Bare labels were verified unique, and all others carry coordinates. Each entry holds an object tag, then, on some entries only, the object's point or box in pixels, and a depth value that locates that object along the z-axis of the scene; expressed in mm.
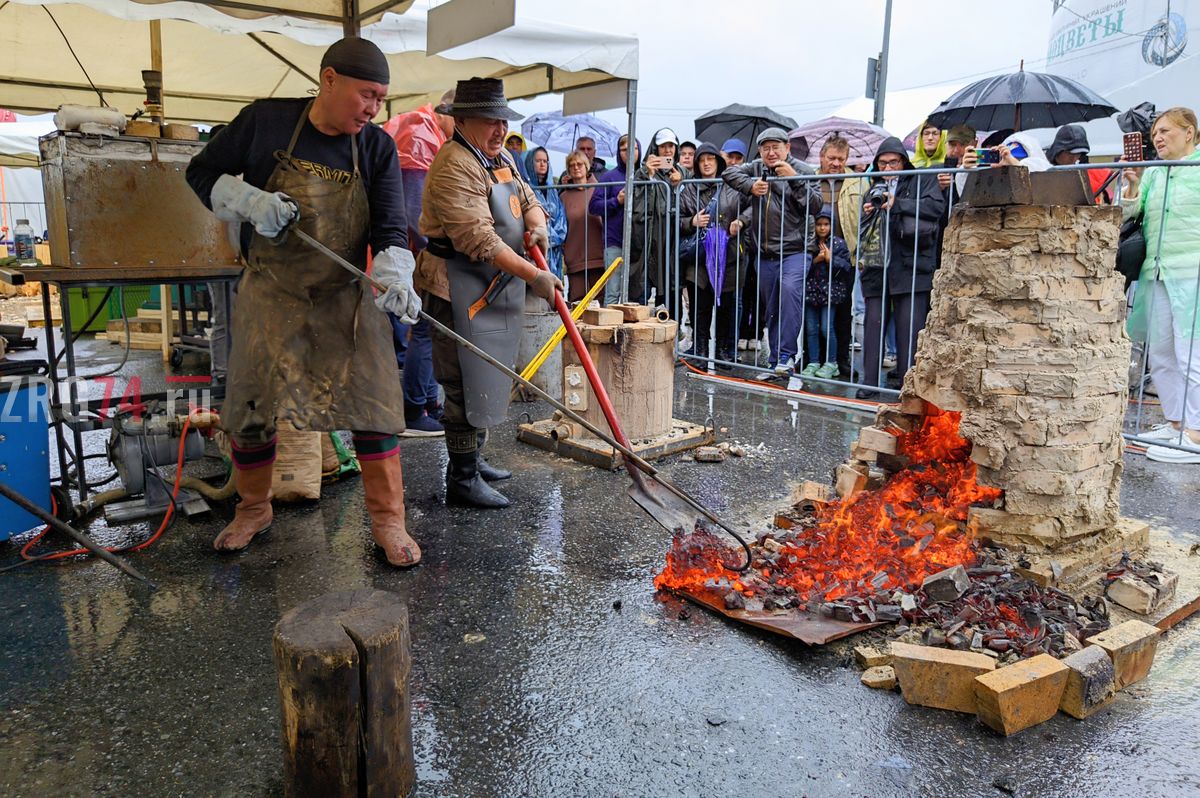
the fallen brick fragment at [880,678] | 2957
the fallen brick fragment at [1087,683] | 2750
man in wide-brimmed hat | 4227
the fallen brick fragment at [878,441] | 4311
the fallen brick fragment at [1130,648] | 2912
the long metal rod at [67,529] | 3200
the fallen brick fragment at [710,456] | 5719
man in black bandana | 3570
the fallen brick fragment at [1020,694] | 2652
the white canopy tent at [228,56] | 5820
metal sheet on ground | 3197
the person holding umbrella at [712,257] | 8445
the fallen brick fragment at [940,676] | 2803
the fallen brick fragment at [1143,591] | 3439
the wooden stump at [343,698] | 2131
